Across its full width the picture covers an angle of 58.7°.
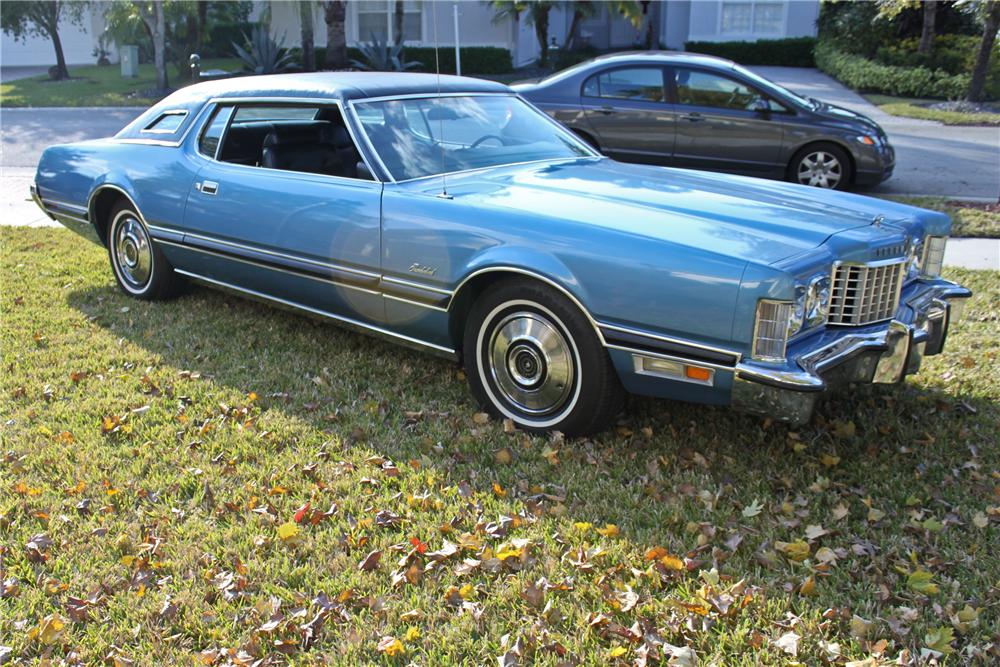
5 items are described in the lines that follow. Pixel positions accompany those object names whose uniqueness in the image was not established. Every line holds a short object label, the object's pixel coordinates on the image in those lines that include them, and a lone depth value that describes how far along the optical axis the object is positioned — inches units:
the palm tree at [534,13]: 960.9
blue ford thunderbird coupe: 134.2
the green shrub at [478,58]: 999.0
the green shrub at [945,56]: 816.1
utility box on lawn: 951.6
